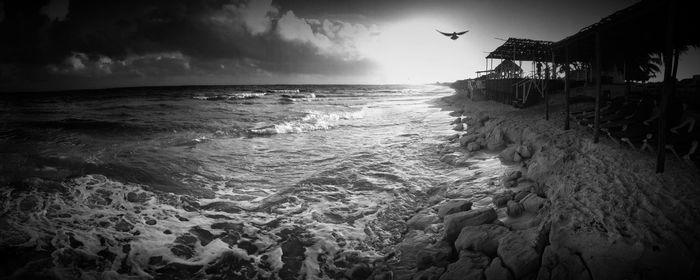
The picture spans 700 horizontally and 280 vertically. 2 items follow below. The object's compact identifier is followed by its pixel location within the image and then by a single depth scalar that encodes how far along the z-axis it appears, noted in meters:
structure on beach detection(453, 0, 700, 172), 5.26
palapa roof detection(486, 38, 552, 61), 15.71
